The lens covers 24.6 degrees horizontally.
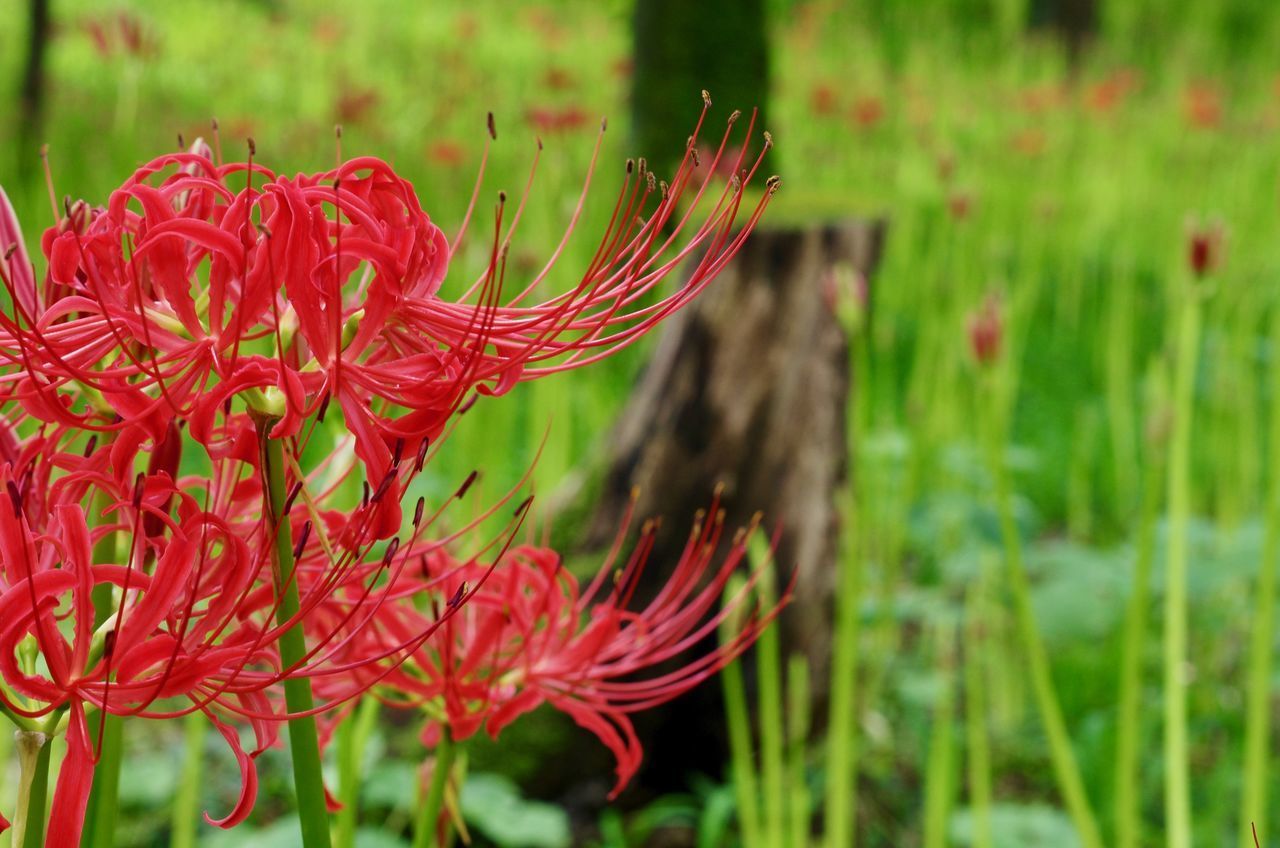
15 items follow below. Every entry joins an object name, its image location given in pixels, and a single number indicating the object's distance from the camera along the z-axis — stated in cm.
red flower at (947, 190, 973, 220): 284
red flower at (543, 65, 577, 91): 452
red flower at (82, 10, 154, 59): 239
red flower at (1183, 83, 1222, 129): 503
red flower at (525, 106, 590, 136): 321
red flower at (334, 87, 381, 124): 363
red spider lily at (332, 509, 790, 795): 143
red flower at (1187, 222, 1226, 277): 181
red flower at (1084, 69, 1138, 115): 544
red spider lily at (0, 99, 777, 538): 110
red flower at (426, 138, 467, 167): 373
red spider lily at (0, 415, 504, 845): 107
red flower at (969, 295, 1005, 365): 189
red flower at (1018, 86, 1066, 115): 544
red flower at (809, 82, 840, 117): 467
